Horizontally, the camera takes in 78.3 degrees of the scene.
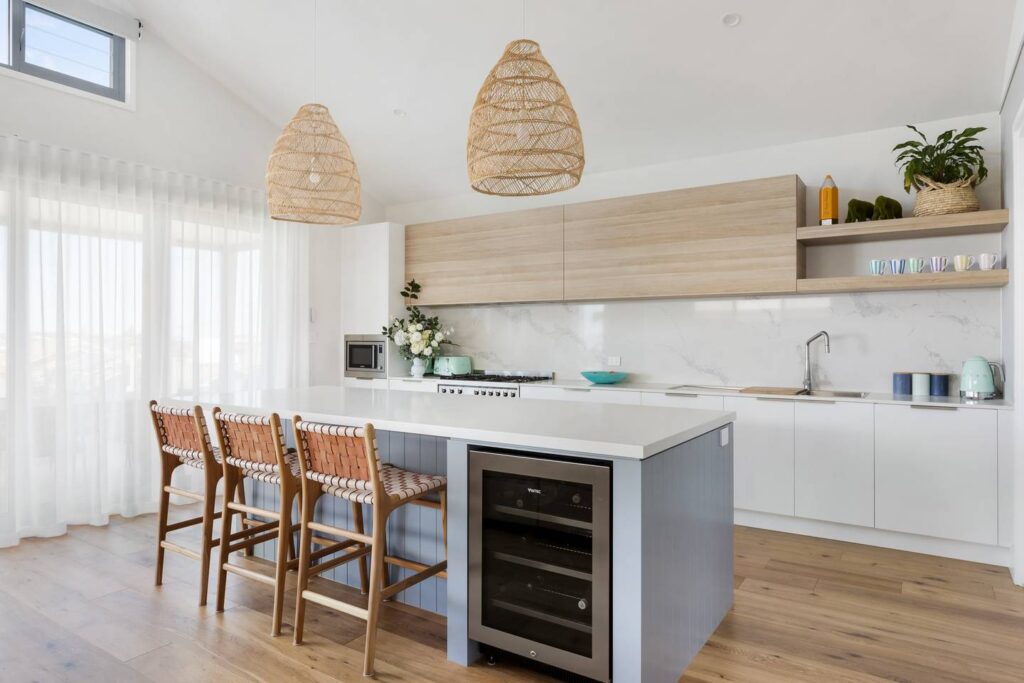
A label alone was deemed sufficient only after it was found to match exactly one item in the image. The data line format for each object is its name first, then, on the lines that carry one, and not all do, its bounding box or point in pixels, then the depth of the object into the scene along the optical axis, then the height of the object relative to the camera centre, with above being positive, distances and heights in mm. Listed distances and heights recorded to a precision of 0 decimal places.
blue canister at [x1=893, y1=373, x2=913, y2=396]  3664 -270
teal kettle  3328 -224
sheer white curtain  3674 +136
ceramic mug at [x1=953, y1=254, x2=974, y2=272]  3430 +414
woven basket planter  3369 +755
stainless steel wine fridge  1969 -738
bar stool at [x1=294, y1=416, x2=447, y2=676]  2188 -557
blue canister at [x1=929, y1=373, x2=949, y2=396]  3605 -272
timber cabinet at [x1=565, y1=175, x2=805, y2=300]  3842 +634
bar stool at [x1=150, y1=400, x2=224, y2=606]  2777 -555
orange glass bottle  3741 +799
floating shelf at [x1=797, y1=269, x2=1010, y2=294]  3324 +312
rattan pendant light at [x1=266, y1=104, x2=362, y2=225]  2920 +791
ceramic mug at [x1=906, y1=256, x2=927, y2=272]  3543 +416
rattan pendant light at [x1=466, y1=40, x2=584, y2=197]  2201 +758
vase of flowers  5332 +22
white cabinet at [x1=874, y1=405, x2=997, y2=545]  3188 -705
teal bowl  4547 -285
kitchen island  1909 -557
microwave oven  5441 -160
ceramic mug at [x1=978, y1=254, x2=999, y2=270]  3389 +414
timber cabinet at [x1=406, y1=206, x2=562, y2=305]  4777 +641
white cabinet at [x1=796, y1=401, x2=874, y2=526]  3477 -705
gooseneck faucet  3983 -162
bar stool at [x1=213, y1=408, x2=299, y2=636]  2484 -547
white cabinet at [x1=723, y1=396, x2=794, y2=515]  3699 -699
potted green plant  3361 +897
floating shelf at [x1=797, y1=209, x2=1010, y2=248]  3303 +611
